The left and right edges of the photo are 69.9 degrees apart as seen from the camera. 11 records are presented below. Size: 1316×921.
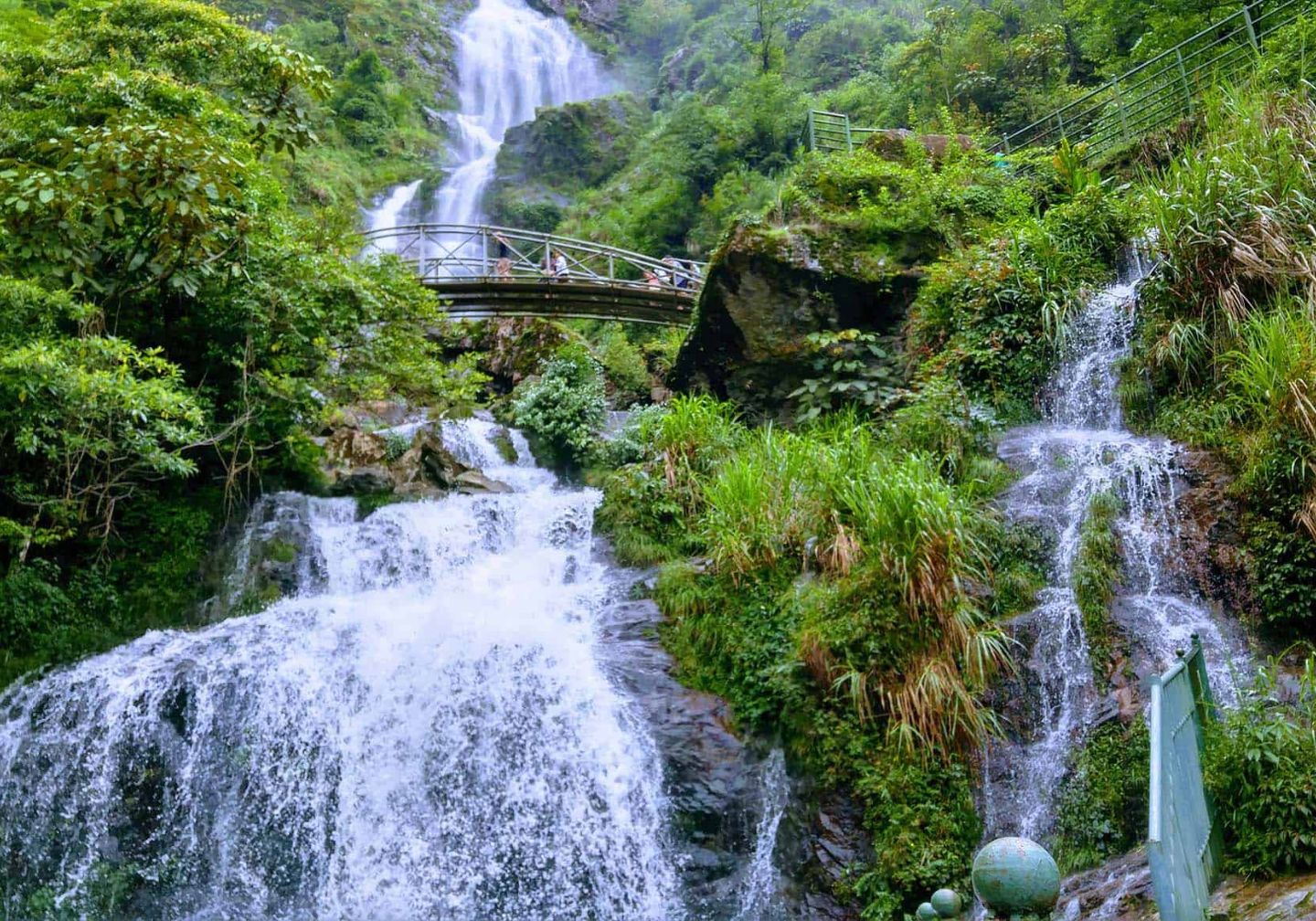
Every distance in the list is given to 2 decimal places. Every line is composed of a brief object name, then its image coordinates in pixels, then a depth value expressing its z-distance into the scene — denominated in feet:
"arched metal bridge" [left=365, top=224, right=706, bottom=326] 56.39
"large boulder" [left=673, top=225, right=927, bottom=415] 37.65
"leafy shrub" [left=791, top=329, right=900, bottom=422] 35.01
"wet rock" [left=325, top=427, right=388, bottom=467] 41.83
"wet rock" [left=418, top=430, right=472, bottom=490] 42.09
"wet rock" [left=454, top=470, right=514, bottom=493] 41.91
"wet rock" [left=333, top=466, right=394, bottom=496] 39.75
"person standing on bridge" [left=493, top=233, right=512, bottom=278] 57.62
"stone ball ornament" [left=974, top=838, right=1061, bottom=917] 8.18
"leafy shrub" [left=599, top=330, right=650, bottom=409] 57.88
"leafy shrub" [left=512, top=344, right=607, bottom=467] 47.14
